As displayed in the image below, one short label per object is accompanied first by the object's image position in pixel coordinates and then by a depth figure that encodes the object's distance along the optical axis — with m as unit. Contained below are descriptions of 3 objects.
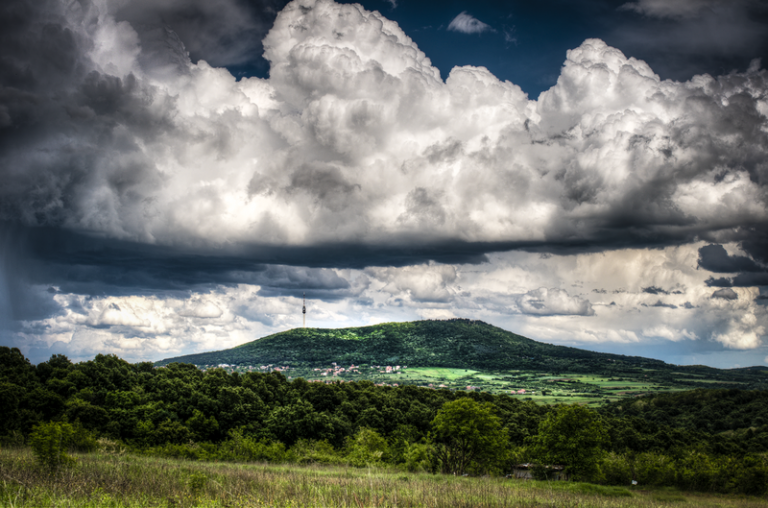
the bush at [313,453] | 50.08
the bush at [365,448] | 51.34
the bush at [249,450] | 48.19
